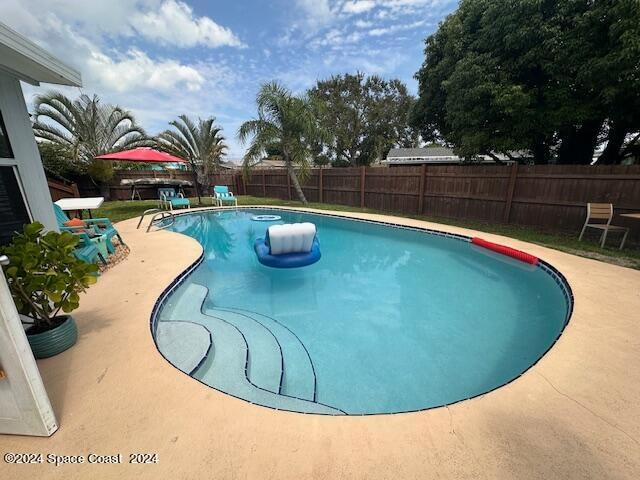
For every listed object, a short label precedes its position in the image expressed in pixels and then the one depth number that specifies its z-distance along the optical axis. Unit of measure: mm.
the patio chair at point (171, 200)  11469
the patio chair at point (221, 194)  13852
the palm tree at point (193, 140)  13445
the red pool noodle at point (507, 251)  5504
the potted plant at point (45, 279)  2080
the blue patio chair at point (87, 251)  4156
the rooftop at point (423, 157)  18000
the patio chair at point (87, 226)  5088
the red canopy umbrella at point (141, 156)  9727
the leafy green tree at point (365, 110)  25406
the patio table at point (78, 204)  5684
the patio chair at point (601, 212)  6000
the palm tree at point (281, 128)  12172
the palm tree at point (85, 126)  12531
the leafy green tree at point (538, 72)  6176
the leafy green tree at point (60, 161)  12250
